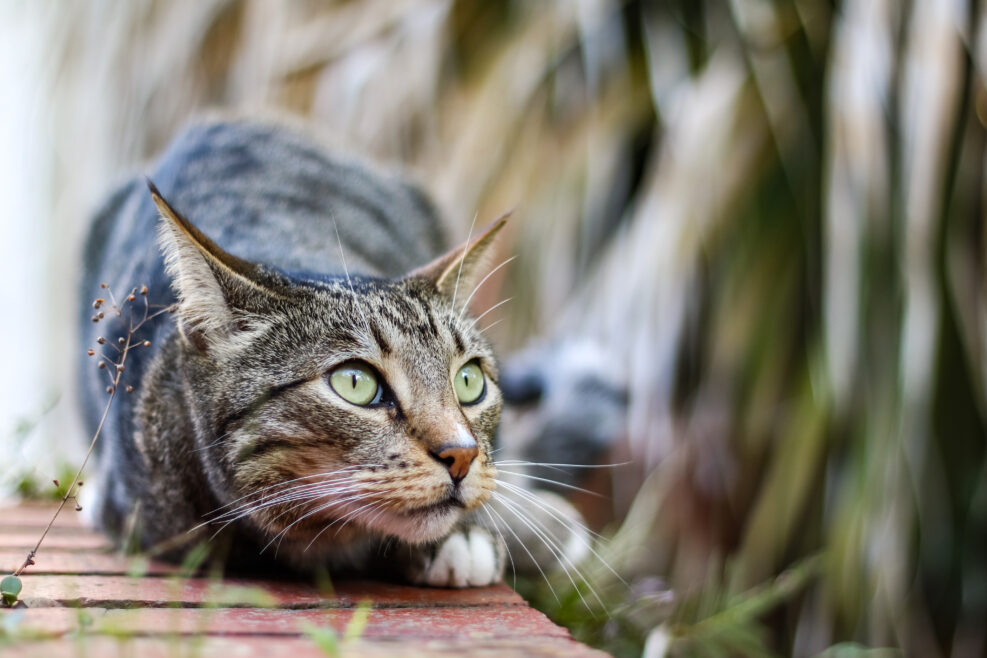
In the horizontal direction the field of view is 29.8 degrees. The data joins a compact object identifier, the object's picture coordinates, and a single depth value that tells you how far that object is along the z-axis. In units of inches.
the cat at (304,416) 24.9
